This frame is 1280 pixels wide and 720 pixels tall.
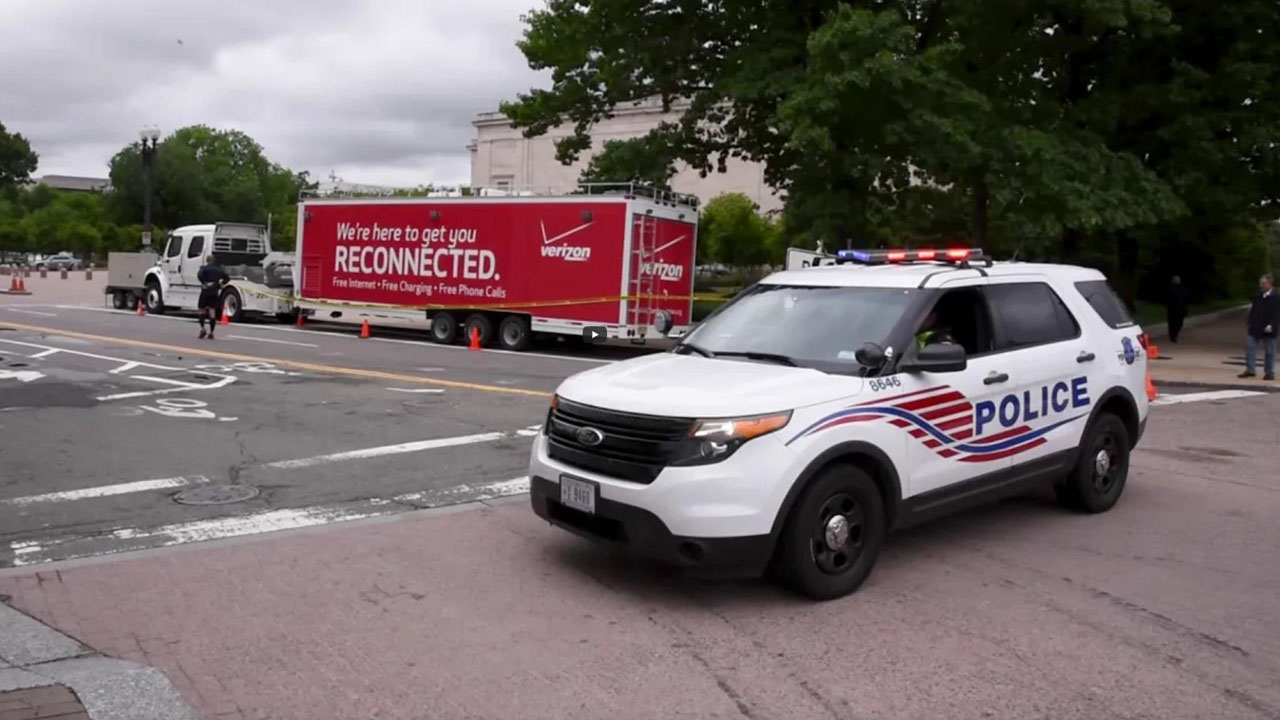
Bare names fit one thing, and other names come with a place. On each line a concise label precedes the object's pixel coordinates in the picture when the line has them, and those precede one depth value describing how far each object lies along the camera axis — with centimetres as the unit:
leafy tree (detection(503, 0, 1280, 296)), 2050
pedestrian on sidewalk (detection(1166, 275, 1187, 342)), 2675
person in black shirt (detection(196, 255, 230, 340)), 2230
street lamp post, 3572
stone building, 8744
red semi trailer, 2114
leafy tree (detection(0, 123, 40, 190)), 10625
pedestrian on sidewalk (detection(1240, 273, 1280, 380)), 1809
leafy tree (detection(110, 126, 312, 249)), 9112
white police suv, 552
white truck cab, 2944
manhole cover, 823
